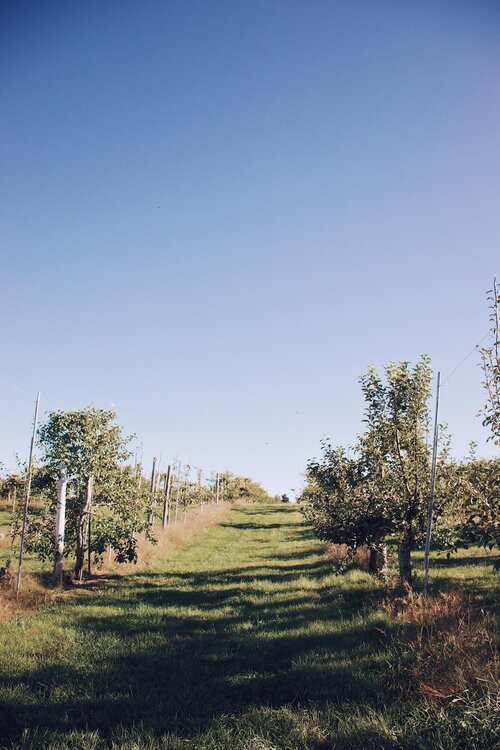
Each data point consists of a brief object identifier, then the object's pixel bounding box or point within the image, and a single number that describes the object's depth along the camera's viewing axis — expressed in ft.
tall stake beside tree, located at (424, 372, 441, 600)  31.04
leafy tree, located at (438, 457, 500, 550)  22.50
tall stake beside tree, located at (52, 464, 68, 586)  48.57
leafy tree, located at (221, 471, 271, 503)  256.44
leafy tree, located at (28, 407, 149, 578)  51.36
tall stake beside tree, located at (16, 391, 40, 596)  41.01
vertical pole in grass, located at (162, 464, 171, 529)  95.82
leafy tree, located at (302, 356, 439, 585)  39.65
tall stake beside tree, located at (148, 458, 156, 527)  89.25
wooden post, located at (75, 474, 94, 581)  52.49
